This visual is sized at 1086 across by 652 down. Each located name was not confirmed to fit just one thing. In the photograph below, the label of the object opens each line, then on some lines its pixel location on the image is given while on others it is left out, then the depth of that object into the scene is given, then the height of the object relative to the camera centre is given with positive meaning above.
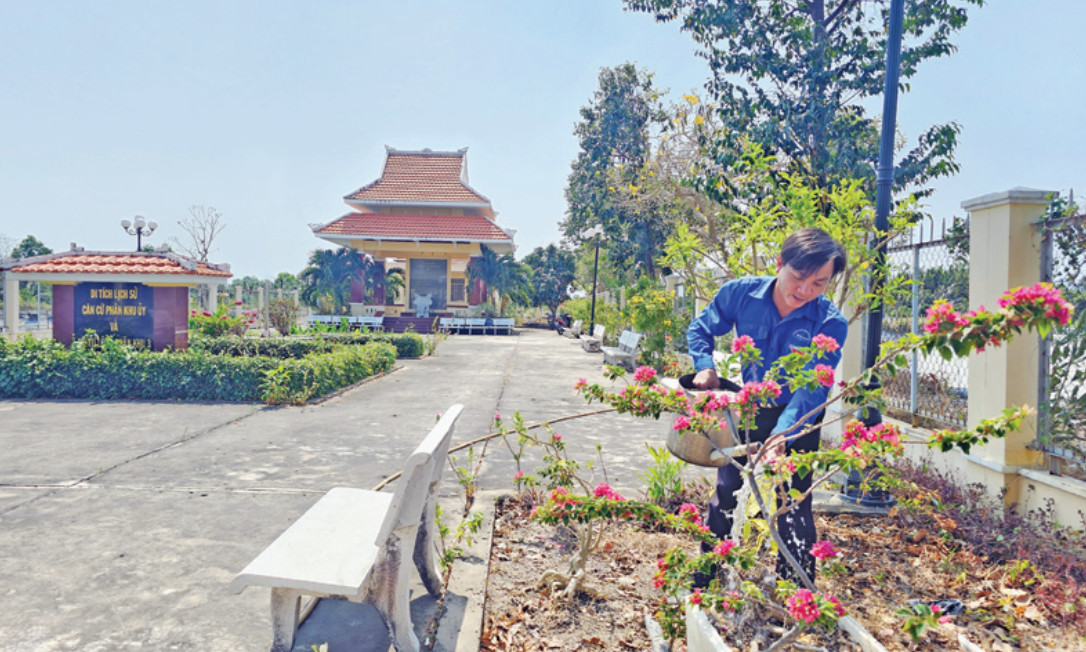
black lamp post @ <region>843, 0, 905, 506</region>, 4.50 +1.02
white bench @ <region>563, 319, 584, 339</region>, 27.17 -0.81
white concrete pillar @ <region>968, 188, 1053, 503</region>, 4.07 -0.20
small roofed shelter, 10.72 +0.05
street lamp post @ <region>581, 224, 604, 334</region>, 25.84 -0.13
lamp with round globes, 15.19 +1.83
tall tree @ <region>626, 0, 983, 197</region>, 7.02 +2.82
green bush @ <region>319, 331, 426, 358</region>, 17.06 -0.95
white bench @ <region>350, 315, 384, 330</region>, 25.85 -0.63
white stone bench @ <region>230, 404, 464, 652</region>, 2.27 -0.99
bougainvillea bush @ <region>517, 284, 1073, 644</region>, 1.65 -0.39
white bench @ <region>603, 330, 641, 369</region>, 14.03 -0.94
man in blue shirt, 2.57 -0.05
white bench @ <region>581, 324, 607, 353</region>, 19.60 -0.93
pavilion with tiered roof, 28.48 +3.53
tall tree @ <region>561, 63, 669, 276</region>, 19.20 +5.18
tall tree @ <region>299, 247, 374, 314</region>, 28.41 +1.37
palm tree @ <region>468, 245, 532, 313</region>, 30.72 +1.81
